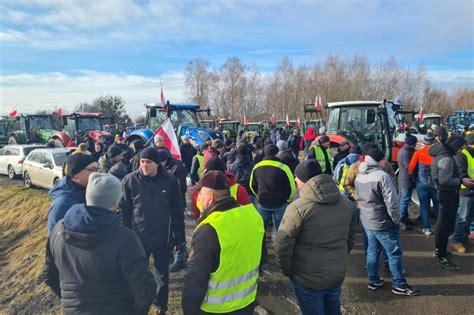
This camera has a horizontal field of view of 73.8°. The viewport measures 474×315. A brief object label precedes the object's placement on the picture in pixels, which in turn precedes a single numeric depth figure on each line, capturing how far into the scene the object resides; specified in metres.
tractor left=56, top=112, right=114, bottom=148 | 16.35
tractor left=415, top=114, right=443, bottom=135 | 23.70
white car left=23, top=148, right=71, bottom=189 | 9.34
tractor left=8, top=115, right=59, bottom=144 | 17.68
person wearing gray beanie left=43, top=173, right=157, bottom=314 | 1.88
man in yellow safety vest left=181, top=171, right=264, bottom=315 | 1.99
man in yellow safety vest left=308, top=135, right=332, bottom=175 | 6.28
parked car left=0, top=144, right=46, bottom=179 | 12.17
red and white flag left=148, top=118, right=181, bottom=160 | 5.96
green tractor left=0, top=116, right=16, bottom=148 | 21.73
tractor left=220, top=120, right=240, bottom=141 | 26.31
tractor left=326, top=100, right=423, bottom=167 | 8.86
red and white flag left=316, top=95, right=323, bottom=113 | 11.02
